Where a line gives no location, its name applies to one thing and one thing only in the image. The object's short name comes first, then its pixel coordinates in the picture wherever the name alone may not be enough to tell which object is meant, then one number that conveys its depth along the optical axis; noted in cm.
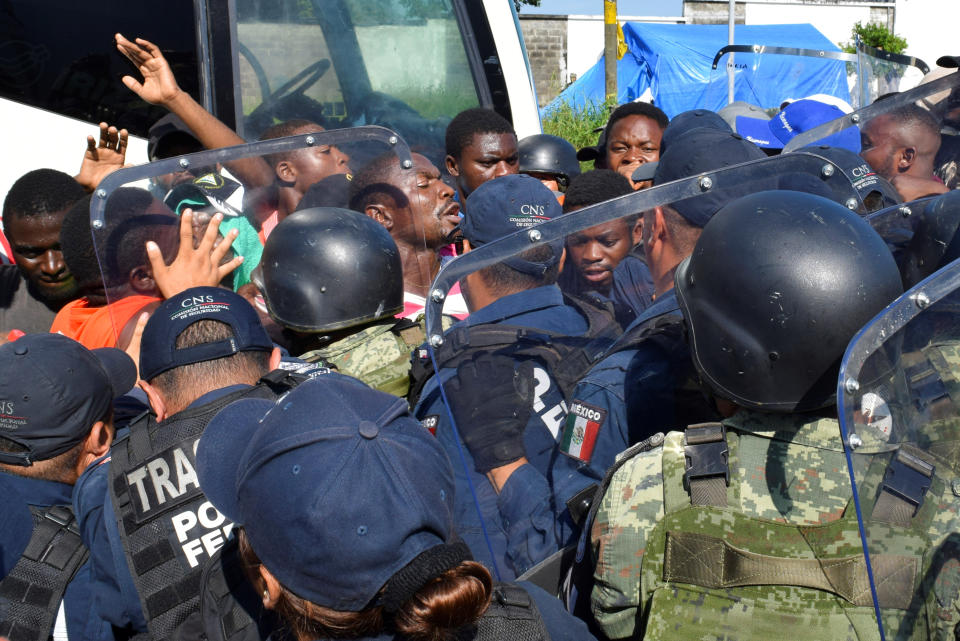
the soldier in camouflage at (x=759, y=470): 149
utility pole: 1158
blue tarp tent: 1427
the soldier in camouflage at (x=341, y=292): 269
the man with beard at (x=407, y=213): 336
